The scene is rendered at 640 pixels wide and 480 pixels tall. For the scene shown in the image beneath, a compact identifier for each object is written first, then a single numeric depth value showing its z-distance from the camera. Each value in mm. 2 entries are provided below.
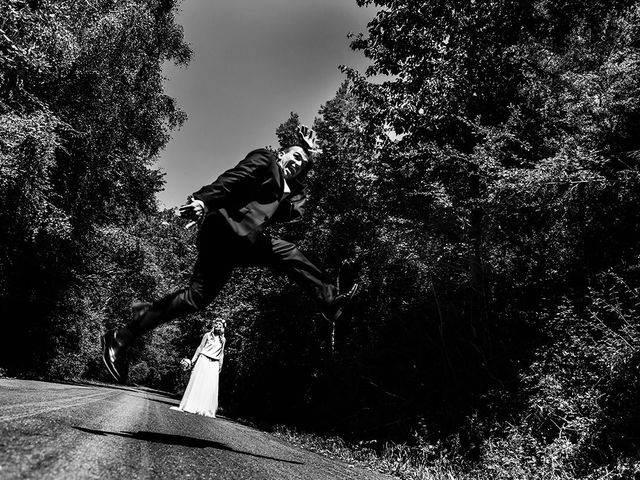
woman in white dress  9305
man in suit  2945
